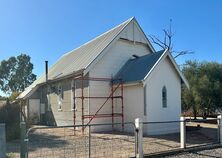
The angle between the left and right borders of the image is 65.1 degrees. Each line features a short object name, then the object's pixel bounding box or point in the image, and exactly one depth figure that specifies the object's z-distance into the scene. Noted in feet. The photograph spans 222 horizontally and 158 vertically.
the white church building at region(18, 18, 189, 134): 34.24
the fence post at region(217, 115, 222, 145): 25.35
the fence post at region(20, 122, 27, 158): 14.75
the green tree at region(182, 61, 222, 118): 53.51
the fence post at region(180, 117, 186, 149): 22.56
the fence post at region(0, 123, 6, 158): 14.26
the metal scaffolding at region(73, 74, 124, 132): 36.35
